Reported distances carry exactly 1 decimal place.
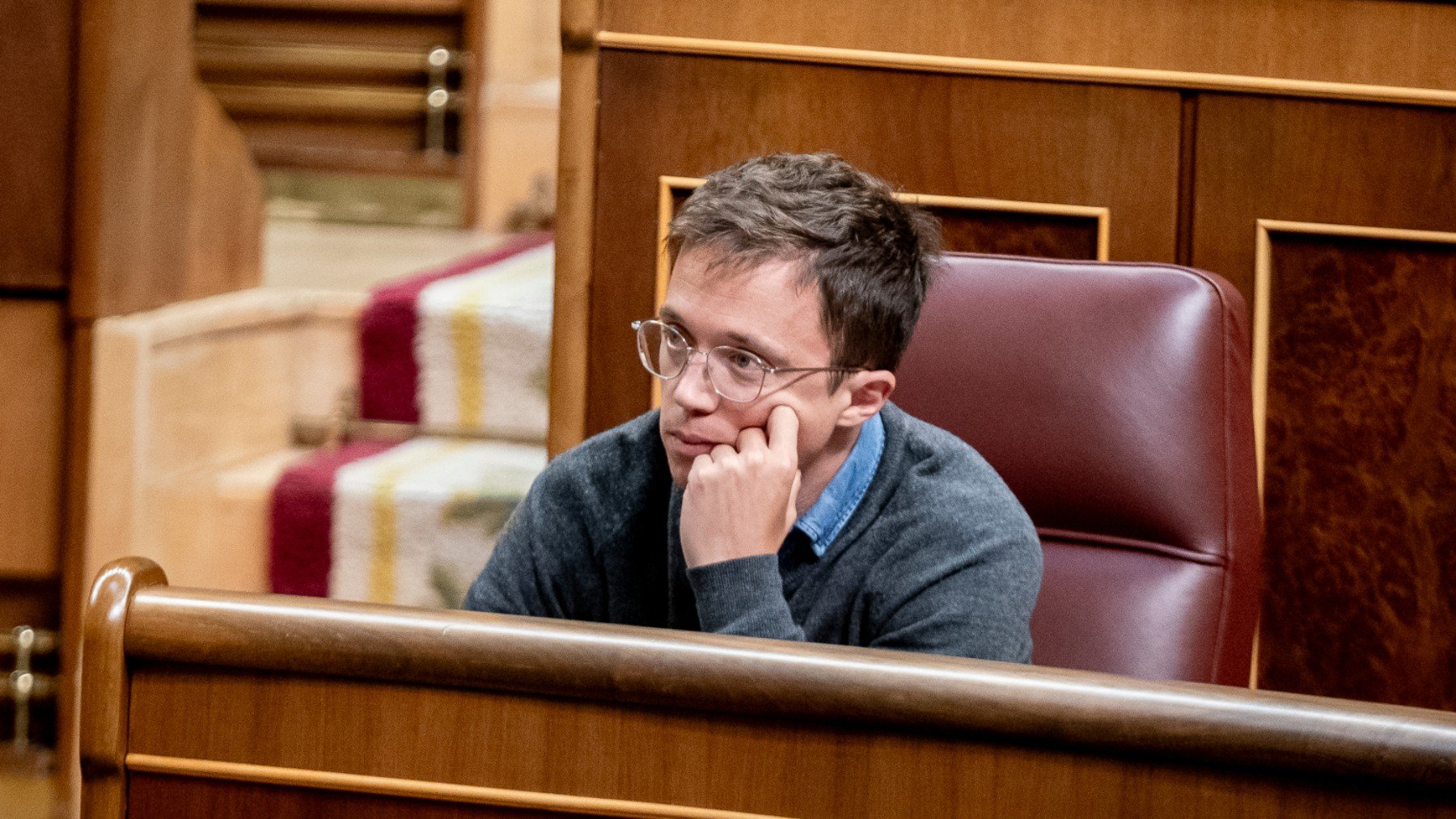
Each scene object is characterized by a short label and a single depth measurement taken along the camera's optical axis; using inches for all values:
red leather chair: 244.3
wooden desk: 224.9
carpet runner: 282.7
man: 238.6
